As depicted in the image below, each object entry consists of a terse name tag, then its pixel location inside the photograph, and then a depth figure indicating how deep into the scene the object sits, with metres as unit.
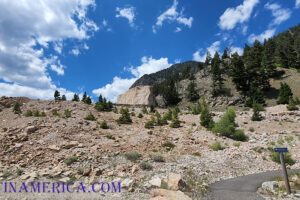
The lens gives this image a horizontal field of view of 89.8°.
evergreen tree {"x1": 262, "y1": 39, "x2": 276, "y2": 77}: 49.06
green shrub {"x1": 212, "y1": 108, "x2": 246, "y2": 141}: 16.48
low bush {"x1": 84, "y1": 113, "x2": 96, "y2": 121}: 20.25
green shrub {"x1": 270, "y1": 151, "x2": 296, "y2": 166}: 10.76
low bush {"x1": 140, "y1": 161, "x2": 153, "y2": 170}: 9.07
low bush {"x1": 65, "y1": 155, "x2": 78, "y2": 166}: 9.25
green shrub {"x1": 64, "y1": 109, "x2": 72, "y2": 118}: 19.95
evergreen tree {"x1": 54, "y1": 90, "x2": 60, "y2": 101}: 38.26
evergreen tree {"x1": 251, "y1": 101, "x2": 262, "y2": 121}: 22.35
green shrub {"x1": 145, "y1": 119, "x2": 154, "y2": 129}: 19.44
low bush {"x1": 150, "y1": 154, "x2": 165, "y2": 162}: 10.32
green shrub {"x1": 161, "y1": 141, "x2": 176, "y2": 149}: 13.56
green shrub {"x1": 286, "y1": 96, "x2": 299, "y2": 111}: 25.28
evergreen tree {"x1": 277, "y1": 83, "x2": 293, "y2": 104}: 33.59
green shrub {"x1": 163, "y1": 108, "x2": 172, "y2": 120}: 23.74
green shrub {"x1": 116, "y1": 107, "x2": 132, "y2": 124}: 21.14
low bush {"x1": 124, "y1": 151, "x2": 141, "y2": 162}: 10.34
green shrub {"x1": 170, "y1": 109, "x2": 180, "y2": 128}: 20.46
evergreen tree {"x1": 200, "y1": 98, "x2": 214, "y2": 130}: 19.83
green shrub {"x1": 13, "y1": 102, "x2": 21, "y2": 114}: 22.28
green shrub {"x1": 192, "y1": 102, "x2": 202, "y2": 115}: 28.88
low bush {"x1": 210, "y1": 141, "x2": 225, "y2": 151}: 13.38
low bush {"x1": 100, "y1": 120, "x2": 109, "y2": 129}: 17.91
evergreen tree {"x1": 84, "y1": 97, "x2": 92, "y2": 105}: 32.35
